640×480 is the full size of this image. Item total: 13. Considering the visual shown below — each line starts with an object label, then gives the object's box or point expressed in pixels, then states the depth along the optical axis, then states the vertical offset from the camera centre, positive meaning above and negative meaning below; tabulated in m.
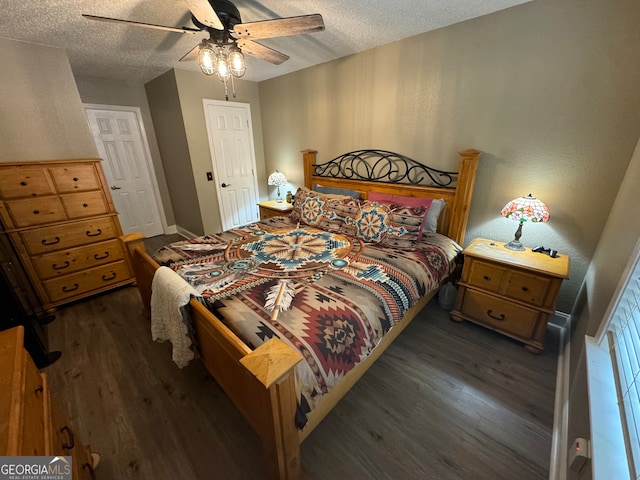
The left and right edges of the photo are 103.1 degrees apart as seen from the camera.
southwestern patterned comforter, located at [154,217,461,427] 1.22 -0.82
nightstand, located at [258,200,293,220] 3.51 -0.80
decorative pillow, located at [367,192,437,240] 2.31 -0.51
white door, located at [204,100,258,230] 3.70 -0.15
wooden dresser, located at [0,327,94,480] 0.67 -0.75
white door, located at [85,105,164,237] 3.71 -0.21
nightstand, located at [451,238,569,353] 1.81 -1.04
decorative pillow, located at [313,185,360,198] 2.94 -0.50
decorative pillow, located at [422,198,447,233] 2.40 -0.61
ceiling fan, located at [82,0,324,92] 1.47 +0.70
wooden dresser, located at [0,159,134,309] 2.23 -0.68
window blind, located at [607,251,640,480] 0.78 -0.78
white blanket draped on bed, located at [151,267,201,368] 1.42 -0.91
